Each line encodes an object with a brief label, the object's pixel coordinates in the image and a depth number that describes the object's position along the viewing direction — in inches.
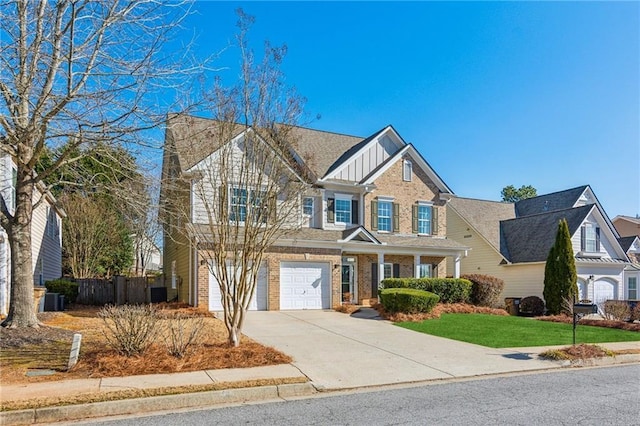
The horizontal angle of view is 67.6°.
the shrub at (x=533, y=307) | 886.4
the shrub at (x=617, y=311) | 711.7
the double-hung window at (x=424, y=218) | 974.4
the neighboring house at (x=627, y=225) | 1720.0
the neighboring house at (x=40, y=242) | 566.6
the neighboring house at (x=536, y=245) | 1027.8
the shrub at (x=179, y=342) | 349.7
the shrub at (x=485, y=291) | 872.9
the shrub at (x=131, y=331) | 340.5
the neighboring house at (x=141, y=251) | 1299.2
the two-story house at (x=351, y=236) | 767.7
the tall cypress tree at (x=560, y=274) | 858.8
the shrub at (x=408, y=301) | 687.1
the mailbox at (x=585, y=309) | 485.3
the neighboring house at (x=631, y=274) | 1108.2
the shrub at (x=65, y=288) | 788.0
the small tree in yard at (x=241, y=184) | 401.1
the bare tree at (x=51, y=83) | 354.9
